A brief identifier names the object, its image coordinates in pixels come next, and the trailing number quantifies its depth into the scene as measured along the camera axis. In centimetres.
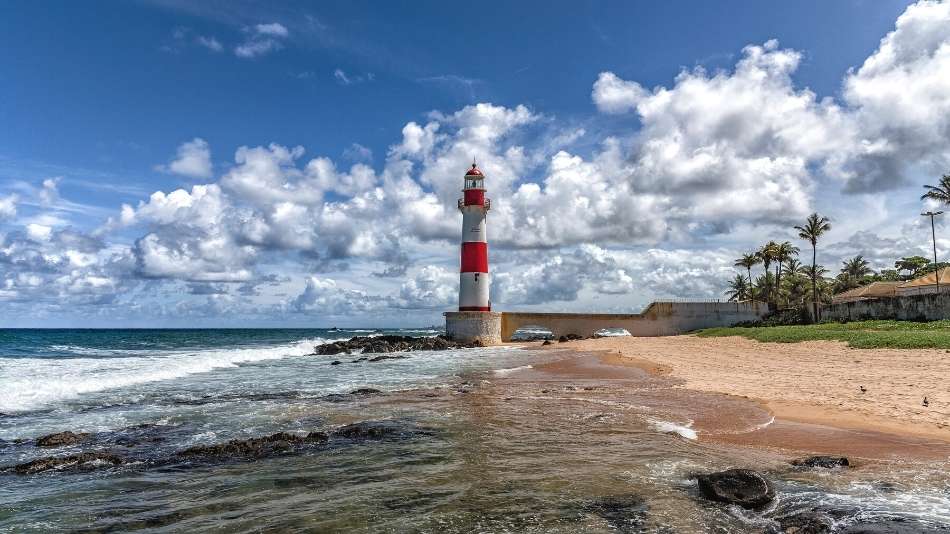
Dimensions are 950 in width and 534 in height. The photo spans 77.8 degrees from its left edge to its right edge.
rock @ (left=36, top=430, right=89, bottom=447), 1109
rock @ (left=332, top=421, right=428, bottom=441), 1130
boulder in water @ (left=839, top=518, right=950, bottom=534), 575
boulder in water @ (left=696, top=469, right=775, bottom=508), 672
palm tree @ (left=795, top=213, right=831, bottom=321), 5197
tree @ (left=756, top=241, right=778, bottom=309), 5712
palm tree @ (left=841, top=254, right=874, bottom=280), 7824
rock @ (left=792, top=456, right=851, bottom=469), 834
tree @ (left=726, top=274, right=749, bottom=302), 7931
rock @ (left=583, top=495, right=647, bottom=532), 625
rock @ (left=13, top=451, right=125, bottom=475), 921
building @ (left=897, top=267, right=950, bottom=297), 3908
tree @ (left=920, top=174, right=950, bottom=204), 4235
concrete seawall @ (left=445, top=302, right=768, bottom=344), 5097
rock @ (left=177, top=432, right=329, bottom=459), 1002
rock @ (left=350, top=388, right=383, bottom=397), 1836
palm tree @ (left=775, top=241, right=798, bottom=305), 5653
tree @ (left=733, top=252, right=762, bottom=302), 6301
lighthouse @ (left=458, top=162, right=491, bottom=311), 4454
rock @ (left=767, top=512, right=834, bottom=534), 594
